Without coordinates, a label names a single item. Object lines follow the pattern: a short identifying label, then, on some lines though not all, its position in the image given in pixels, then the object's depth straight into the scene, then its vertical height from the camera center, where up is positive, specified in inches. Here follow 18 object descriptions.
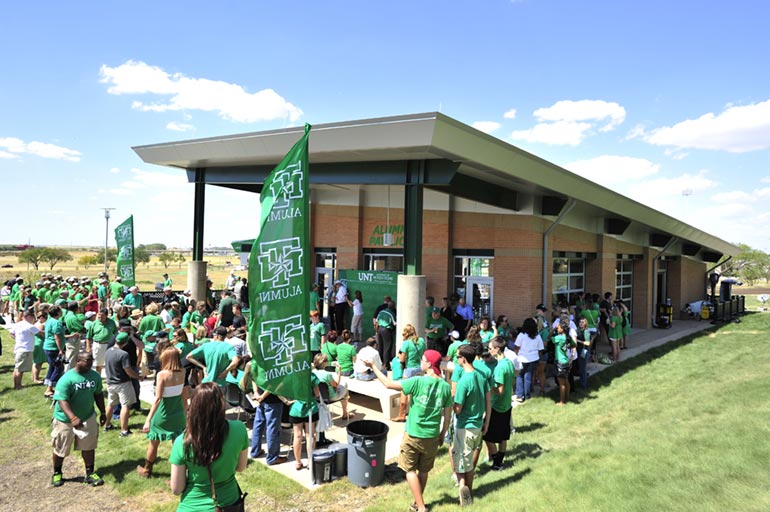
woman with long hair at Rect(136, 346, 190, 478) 241.2 -72.8
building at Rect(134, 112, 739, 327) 387.9 +62.8
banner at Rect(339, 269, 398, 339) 547.8 -30.0
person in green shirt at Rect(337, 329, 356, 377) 380.8 -72.6
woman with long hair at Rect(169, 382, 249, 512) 128.1 -51.8
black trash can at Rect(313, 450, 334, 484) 251.1 -105.5
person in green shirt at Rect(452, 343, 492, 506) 217.3 -68.9
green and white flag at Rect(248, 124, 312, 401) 226.5 -14.5
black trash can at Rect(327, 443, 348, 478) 259.6 -105.2
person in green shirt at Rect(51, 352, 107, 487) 234.6 -75.8
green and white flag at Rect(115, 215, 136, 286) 621.0 +7.5
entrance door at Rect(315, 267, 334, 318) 719.1 -30.5
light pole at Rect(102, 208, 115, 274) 1299.8 +103.7
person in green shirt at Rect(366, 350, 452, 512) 207.9 -70.2
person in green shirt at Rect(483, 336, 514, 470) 248.5 -73.1
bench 354.6 -96.9
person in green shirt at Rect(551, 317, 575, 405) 376.5 -69.6
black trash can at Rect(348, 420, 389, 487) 247.9 -99.7
